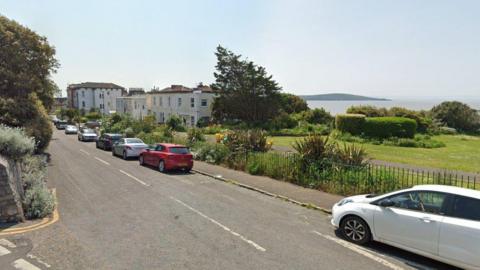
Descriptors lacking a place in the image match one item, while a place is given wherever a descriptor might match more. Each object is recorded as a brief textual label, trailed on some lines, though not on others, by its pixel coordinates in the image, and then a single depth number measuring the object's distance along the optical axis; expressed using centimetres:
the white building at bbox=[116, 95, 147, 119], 6397
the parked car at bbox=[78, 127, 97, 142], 3678
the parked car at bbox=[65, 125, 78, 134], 4872
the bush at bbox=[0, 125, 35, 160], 1030
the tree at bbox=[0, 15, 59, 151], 2027
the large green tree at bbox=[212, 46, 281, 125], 4738
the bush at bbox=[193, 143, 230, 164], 1894
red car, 1667
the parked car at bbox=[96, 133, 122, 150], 2753
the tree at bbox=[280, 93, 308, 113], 5550
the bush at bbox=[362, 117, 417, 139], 3200
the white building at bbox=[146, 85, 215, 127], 4934
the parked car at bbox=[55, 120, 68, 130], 6081
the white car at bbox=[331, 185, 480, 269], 580
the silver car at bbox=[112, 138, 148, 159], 2178
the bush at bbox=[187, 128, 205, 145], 2447
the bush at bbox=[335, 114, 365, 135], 3406
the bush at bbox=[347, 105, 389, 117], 4134
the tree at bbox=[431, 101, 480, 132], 4562
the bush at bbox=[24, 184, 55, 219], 880
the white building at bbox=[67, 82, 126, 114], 9550
